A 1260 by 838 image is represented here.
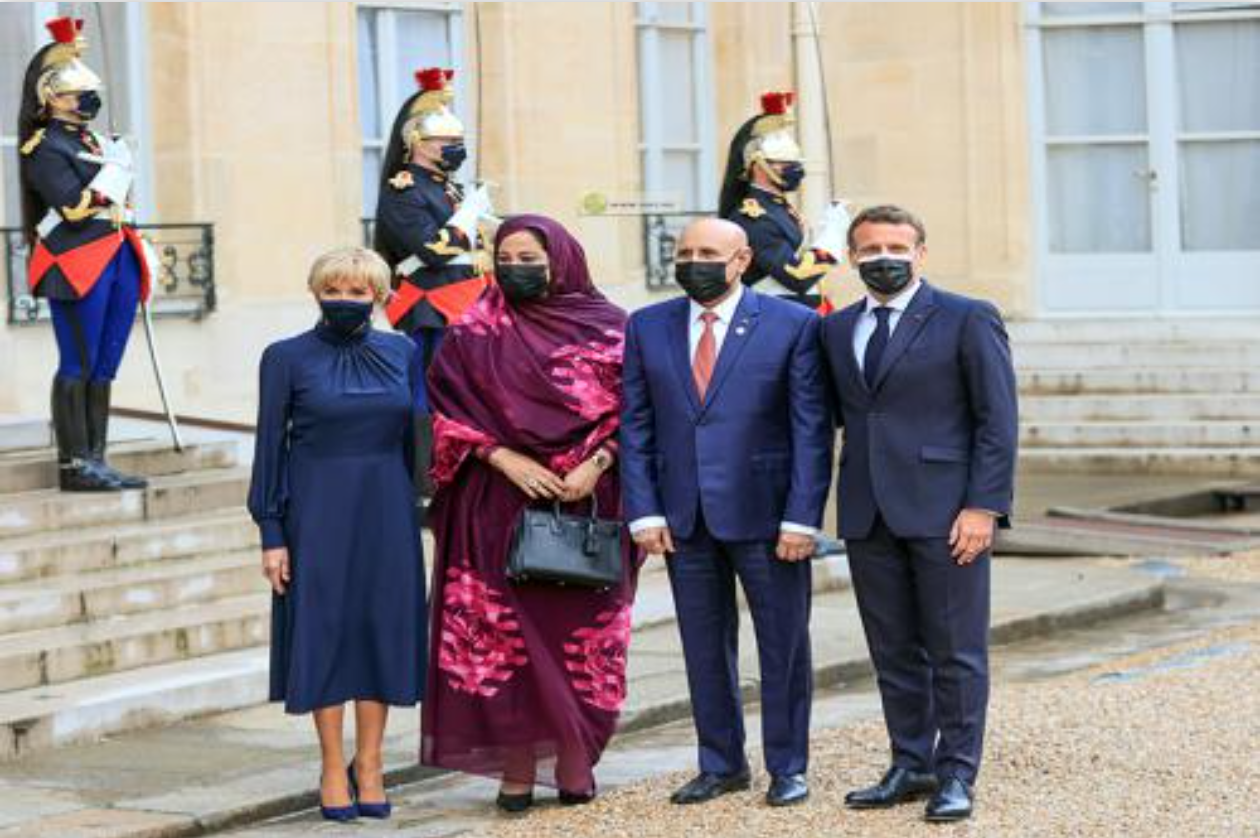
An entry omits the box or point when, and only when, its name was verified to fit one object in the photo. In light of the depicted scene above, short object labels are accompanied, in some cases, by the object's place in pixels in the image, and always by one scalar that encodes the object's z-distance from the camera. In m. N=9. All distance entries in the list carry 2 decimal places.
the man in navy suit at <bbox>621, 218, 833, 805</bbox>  8.96
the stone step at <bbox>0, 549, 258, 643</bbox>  11.65
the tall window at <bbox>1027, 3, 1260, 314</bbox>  21.94
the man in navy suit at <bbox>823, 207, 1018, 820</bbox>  8.69
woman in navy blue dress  9.18
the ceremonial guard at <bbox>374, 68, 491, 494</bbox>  13.80
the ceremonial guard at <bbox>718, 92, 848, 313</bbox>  13.84
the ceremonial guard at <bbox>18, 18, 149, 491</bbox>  12.94
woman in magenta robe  9.18
